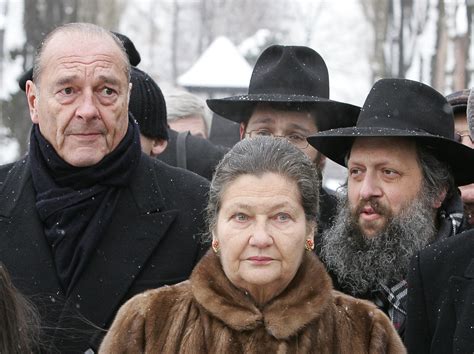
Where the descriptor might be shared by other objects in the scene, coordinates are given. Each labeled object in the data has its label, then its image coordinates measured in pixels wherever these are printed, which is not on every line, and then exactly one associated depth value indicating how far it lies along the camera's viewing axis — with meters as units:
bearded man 8.09
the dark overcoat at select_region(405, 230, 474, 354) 6.84
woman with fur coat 6.63
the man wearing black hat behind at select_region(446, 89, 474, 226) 9.27
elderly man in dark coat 7.33
